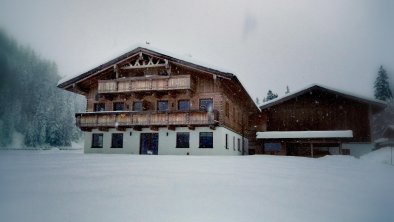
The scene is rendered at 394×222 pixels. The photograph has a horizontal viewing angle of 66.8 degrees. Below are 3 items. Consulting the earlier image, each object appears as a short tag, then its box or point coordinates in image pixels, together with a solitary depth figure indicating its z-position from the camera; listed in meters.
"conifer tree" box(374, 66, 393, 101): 59.91
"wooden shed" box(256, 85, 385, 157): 29.52
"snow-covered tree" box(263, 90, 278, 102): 67.12
